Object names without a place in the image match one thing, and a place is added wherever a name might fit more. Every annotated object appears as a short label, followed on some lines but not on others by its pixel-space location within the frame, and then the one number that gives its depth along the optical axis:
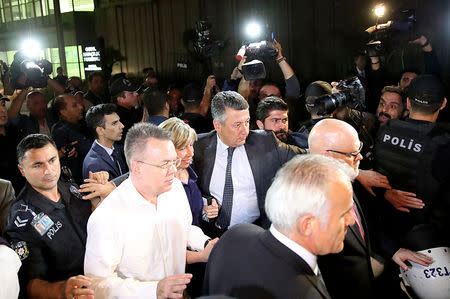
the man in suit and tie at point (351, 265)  1.76
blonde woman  2.66
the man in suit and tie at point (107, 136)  3.48
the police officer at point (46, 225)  2.01
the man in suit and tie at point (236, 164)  2.94
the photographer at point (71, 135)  4.04
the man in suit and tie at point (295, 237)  1.33
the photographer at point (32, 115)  4.98
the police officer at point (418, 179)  2.56
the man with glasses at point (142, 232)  1.81
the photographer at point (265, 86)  4.81
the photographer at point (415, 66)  4.65
